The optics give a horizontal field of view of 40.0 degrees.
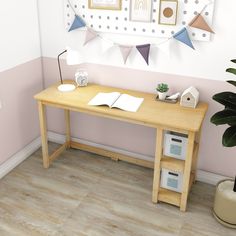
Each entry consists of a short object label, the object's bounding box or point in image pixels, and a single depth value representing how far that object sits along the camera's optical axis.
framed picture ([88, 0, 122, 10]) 2.52
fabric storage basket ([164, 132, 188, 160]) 2.30
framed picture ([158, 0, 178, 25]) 2.34
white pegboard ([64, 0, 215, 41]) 2.29
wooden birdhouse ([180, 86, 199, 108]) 2.36
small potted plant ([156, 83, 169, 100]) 2.50
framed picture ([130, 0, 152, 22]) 2.43
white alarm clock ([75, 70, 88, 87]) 2.76
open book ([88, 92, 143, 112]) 2.41
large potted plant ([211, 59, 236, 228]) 1.99
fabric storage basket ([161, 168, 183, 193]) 2.42
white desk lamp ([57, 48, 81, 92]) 2.56
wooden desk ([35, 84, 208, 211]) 2.20
